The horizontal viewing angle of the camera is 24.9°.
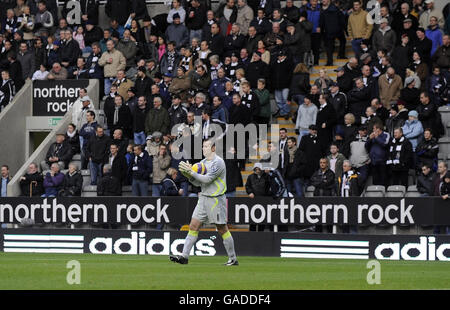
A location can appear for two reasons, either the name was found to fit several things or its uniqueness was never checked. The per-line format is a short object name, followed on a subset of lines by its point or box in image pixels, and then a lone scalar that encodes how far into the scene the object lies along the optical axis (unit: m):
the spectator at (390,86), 25.66
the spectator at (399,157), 24.05
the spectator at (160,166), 26.16
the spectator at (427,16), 27.50
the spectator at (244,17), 29.00
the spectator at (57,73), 31.00
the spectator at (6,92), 31.06
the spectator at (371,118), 24.85
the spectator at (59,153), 28.42
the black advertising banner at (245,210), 23.41
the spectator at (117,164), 26.62
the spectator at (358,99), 25.83
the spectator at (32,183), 27.41
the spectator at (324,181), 24.33
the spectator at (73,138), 28.68
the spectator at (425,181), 23.56
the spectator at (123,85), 29.16
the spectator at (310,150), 25.11
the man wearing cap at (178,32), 29.91
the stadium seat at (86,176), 28.03
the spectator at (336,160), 24.62
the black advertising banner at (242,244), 22.73
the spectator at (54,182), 27.00
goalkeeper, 18.19
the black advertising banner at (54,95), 30.88
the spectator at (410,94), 25.28
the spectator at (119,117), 27.84
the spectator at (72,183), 26.73
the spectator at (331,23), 27.86
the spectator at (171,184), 25.75
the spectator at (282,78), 27.03
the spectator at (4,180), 28.08
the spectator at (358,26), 27.50
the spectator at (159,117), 26.94
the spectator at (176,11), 30.09
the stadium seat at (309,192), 25.52
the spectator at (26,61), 31.39
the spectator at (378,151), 24.34
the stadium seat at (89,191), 27.30
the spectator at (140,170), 26.25
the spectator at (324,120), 25.45
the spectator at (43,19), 32.59
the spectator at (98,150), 27.34
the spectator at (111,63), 29.83
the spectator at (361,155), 24.72
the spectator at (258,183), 24.61
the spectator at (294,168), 24.88
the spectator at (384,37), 27.00
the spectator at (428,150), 24.16
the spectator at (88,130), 27.94
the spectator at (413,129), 24.45
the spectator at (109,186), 26.33
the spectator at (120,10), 31.78
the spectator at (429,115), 24.66
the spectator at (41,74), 31.27
